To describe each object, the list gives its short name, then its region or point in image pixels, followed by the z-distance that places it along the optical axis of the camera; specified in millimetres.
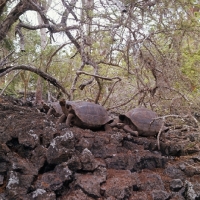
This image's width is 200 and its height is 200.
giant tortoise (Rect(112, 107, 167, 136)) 5125
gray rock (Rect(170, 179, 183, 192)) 4008
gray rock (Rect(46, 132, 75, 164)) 3850
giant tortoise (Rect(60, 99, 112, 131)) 4797
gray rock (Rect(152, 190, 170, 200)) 3708
